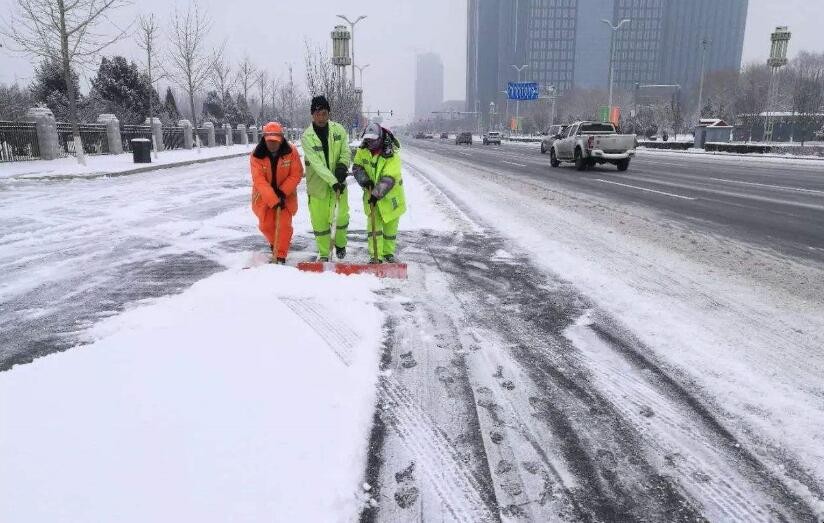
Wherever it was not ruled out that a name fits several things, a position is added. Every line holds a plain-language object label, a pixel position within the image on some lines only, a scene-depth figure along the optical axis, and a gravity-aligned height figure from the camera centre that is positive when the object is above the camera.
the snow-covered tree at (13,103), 35.58 +3.57
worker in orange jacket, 5.43 -0.38
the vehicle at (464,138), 58.00 +1.20
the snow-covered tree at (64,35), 17.91 +3.96
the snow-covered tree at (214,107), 64.44 +5.05
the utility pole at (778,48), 53.16 +10.30
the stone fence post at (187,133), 34.16 +0.99
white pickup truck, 17.42 +0.14
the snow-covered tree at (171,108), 50.71 +4.09
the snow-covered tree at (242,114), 59.53 +3.93
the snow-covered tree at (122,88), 40.16 +4.66
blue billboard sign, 68.19 +7.60
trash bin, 20.39 -0.08
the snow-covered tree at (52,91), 34.38 +3.82
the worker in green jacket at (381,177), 5.25 -0.28
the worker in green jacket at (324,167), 5.40 -0.19
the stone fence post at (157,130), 29.22 +1.01
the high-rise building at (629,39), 154.88 +32.93
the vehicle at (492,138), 55.53 +1.16
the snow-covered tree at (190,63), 32.65 +5.32
